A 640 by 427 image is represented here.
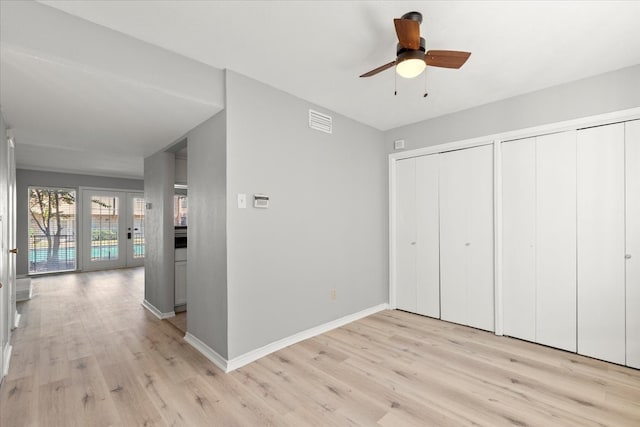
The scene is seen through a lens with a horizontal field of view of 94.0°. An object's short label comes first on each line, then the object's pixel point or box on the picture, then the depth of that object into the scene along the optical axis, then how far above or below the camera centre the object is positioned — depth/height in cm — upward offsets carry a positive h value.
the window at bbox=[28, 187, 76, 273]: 694 -36
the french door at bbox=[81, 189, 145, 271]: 764 -40
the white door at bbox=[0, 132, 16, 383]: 252 -39
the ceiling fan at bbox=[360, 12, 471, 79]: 178 +108
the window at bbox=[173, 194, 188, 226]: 532 +13
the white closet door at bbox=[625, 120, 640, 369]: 264 -23
